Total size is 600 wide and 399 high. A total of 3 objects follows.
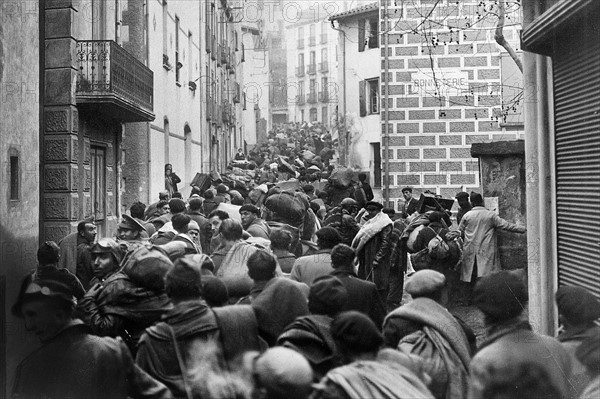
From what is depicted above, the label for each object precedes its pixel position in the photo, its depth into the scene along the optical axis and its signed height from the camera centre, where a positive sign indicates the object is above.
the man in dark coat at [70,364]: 4.37 -0.83
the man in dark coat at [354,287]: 6.58 -0.68
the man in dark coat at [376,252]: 10.66 -0.64
